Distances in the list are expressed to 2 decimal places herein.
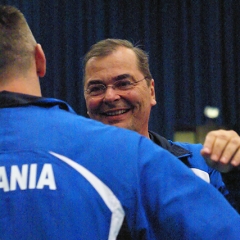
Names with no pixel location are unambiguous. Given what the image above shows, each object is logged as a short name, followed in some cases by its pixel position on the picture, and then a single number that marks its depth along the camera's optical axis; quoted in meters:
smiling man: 1.95
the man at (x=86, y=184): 1.39
